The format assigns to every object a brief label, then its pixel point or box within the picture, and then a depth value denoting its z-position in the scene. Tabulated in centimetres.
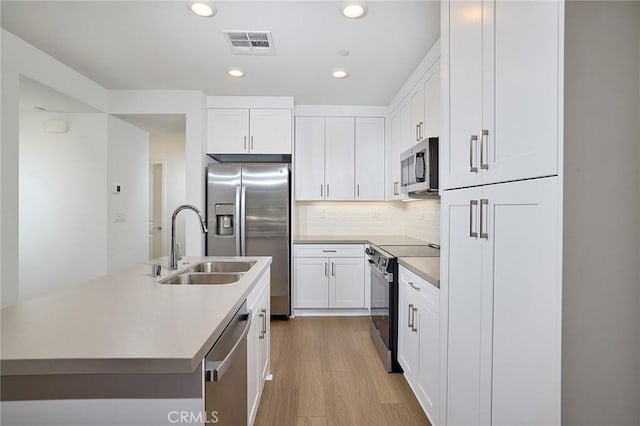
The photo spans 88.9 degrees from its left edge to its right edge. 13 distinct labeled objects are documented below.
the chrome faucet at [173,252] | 185
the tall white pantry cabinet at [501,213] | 90
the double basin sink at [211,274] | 184
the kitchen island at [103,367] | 78
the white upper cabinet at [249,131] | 375
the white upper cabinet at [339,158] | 399
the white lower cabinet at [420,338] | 171
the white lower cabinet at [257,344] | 160
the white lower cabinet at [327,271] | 376
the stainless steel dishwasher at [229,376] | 91
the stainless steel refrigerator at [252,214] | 361
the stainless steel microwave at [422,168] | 223
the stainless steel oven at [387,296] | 238
